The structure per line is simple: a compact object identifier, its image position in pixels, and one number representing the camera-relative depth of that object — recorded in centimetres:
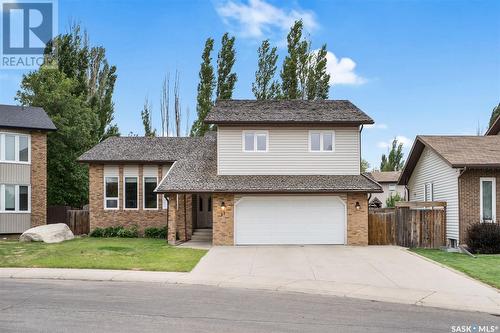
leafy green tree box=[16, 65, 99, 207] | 3172
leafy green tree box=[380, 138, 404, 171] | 6675
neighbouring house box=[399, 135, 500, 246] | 1967
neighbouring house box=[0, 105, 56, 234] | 2364
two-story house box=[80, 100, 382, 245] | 2112
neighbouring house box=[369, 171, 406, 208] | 5050
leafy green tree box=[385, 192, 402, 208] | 3745
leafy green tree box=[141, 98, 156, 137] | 4829
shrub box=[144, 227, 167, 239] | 2473
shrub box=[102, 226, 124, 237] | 2480
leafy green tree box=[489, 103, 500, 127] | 4675
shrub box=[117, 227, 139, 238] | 2468
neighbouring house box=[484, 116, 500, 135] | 2537
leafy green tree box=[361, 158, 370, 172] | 7114
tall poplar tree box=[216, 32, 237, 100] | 4038
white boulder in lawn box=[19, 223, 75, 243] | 2123
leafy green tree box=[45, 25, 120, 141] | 3831
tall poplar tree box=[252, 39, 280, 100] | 4181
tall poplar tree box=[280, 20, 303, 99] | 4003
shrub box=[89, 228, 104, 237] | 2486
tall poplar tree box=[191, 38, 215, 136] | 3941
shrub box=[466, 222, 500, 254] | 1841
